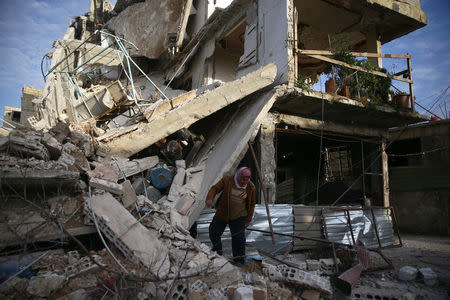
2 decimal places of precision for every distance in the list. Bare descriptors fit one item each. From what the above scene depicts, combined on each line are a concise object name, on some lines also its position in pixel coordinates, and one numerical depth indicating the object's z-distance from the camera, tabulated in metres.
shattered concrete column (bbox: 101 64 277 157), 5.30
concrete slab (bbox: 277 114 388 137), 7.46
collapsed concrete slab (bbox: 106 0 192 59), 12.41
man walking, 4.10
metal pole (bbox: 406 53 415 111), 8.29
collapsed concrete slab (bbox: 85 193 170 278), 3.17
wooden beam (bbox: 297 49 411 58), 6.79
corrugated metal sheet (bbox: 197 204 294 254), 5.03
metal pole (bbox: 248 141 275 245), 5.05
